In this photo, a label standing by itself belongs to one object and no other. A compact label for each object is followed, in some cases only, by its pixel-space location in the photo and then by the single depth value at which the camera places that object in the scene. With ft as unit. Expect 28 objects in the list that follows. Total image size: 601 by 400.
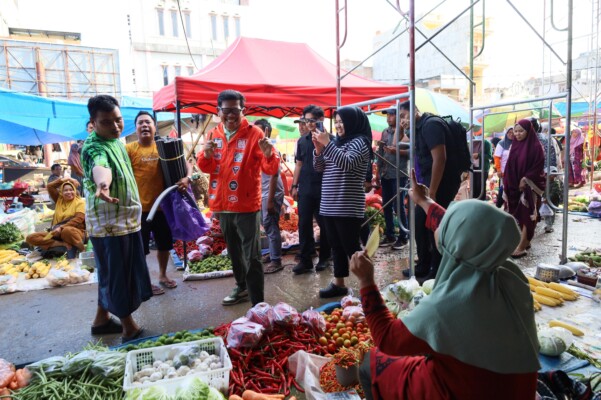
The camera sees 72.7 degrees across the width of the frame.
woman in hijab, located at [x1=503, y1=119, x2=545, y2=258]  18.11
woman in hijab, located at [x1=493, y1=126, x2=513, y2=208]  27.12
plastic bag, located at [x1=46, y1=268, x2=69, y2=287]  16.71
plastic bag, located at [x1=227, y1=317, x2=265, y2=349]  9.80
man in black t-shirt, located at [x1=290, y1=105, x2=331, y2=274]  16.53
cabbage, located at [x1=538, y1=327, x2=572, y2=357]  9.24
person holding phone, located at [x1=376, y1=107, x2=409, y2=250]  20.36
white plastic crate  8.03
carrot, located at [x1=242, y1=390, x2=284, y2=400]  8.20
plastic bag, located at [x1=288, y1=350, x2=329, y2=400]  8.46
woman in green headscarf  4.81
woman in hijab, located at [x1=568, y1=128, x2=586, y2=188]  37.11
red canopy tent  18.58
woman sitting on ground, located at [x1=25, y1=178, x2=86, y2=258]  21.08
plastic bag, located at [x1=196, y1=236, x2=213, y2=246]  20.71
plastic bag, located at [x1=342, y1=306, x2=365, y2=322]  11.07
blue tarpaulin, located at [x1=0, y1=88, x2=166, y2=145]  27.22
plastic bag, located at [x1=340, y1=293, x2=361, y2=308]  12.07
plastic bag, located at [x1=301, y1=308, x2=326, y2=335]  10.69
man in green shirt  10.41
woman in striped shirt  12.77
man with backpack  13.73
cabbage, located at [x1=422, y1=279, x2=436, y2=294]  11.59
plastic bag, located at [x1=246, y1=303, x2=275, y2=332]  10.32
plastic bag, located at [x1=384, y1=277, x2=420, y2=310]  11.26
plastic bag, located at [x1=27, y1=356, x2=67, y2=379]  8.61
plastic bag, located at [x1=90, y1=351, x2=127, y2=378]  8.61
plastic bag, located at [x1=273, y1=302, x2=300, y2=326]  10.47
